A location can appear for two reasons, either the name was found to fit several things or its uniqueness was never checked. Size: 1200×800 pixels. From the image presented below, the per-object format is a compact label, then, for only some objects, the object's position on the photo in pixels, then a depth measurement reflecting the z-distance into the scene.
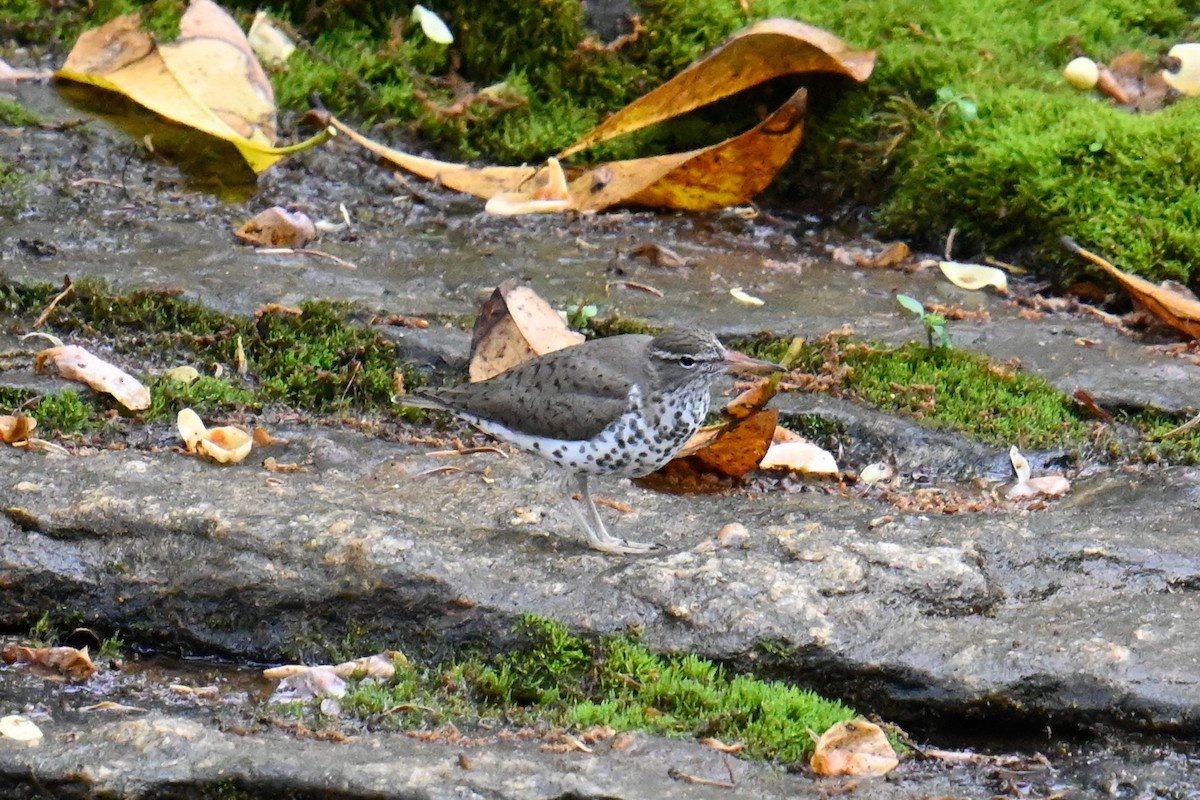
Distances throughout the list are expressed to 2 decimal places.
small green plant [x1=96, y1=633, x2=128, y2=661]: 10.79
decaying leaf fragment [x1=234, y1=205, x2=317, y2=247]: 17.06
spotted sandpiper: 12.18
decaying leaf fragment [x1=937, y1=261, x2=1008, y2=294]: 17.28
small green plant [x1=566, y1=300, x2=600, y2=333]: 15.41
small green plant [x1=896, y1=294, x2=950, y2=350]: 14.88
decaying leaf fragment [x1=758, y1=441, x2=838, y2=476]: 13.72
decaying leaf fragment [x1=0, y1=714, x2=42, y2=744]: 9.29
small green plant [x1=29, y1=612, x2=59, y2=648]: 10.78
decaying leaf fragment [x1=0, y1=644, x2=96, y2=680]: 10.42
